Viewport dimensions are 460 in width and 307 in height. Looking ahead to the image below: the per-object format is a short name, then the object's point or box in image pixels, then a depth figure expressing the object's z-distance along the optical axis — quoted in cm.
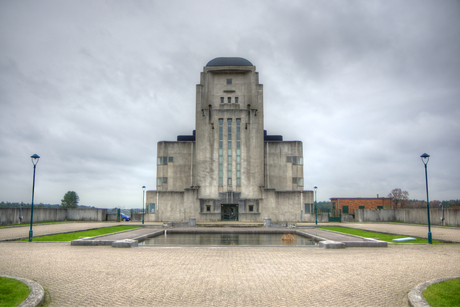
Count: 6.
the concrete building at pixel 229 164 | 4806
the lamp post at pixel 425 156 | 2017
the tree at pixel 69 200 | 11331
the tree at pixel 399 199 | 8018
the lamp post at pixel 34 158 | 2114
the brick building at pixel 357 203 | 7044
